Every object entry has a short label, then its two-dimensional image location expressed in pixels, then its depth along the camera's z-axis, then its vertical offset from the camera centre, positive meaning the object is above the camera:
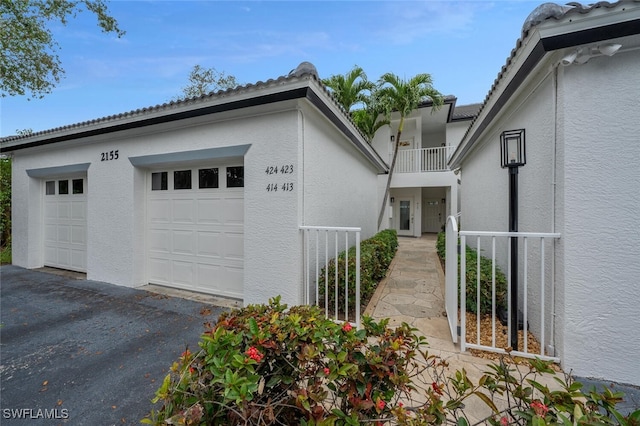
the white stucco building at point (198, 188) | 4.34 +0.54
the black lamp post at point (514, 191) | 3.24 +0.27
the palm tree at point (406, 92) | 11.69 +5.53
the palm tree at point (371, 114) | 12.49 +4.97
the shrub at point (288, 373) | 1.31 -0.91
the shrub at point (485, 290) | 4.12 -1.26
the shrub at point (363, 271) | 4.45 -1.16
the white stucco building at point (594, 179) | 2.66 +0.35
